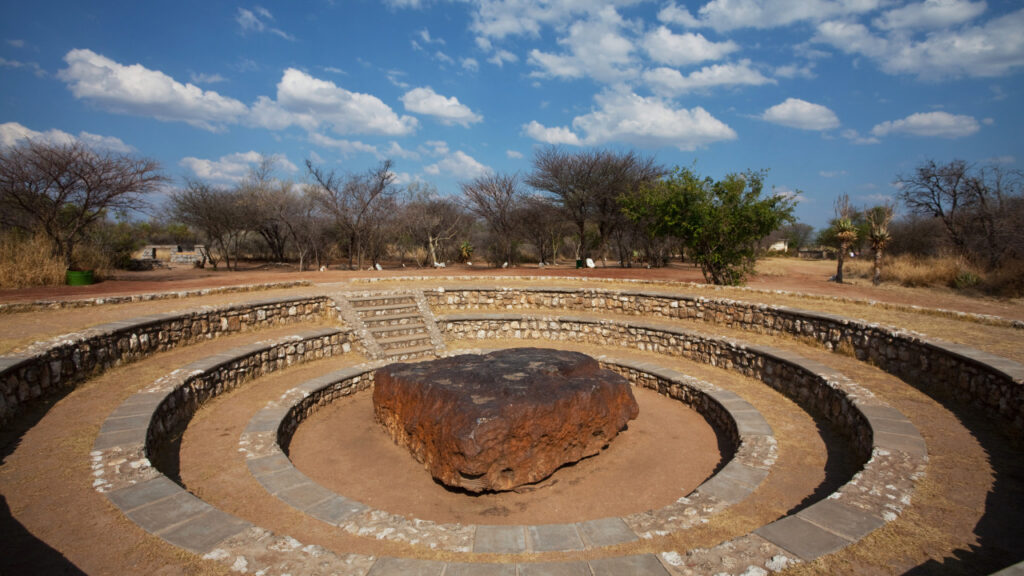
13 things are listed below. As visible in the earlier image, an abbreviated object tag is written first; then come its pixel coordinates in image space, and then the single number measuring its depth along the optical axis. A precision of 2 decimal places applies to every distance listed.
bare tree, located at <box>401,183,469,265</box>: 30.75
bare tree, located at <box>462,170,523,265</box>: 30.72
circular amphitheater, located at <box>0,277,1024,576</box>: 3.22
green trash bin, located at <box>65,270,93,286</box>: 16.08
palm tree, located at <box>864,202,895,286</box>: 20.47
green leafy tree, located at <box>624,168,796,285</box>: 15.80
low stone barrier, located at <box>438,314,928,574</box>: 3.26
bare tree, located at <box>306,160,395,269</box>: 27.67
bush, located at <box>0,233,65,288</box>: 14.06
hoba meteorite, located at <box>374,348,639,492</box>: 5.29
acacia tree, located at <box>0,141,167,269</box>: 16.70
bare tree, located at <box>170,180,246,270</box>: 28.11
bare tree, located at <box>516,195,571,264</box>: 30.31
